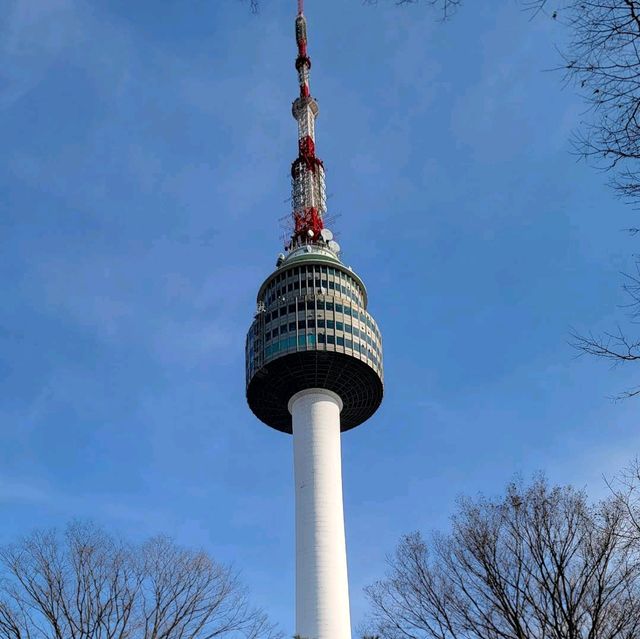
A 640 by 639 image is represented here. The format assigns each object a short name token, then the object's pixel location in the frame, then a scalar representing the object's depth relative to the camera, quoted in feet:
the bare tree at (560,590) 99.81
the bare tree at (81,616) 115.03
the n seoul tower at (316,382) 254.27
